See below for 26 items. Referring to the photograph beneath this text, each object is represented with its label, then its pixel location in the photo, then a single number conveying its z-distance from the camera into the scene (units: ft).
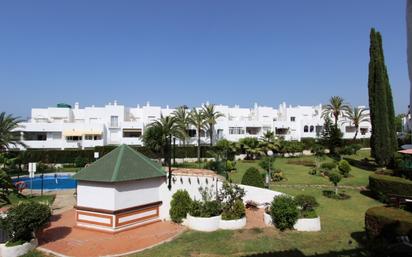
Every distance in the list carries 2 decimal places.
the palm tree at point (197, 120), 162.71
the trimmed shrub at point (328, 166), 100.94
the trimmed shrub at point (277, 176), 88.89
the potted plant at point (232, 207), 47.39
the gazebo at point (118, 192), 47.19
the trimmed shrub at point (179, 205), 50.88
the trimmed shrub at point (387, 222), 34.58
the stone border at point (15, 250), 37.58
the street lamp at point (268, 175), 78.61
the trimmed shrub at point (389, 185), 61.93
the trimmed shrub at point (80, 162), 130.31
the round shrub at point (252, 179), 67.72
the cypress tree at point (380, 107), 101.50
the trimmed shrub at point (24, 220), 37.99
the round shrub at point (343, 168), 87.01
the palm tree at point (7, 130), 113.50
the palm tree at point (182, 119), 148.15
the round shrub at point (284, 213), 46.34
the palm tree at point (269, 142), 149.78
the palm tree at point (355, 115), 198.29
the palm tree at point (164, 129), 122.72
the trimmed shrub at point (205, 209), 48.24
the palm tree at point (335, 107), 184.34
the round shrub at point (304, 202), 50.18
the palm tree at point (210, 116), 165.48
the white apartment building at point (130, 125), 160.35
